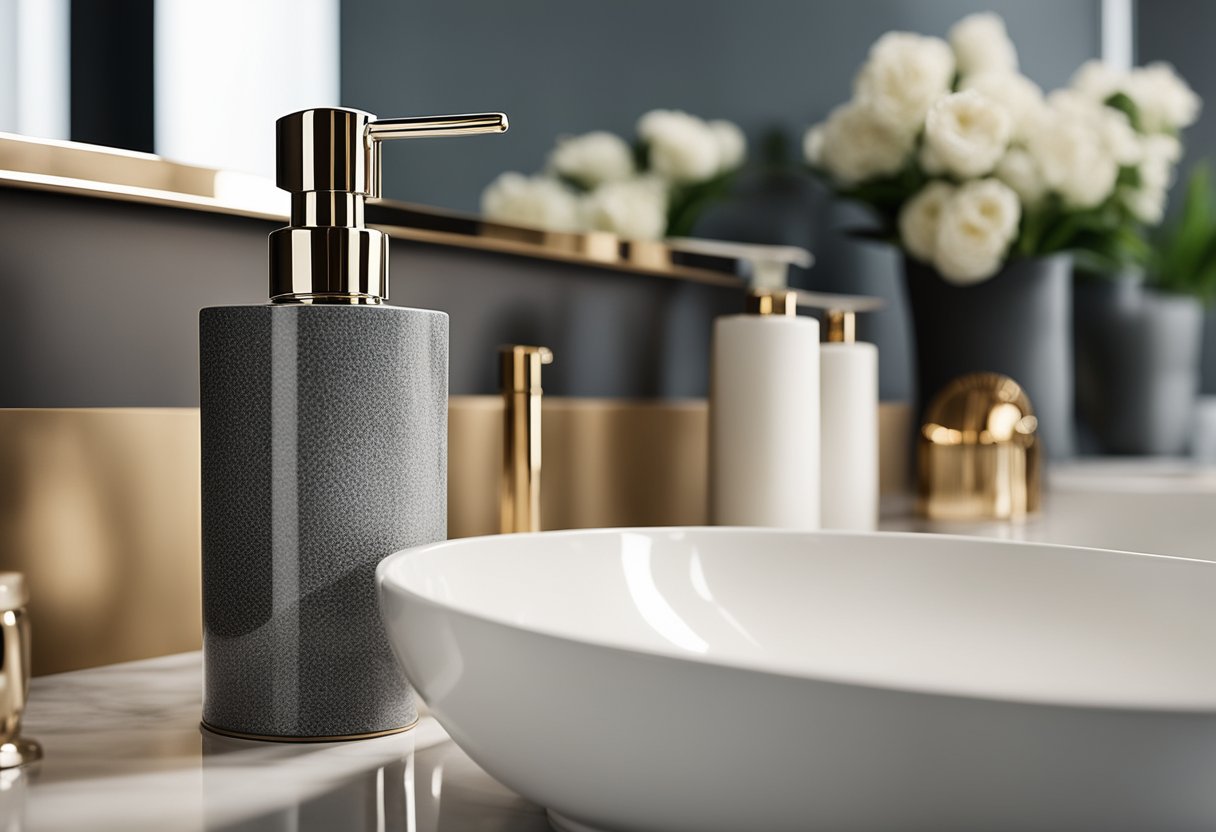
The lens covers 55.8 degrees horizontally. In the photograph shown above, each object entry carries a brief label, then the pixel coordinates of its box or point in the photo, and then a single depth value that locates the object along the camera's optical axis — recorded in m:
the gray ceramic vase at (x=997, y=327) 1.13
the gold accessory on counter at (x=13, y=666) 0.35
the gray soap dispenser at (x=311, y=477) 0.39
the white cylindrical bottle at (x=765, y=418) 0.70
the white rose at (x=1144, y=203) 1.13
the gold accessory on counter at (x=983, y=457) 0.91
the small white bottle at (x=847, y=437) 0.80
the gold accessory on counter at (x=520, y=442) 0.64
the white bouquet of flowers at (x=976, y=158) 0.98
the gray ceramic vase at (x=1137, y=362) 1.53
